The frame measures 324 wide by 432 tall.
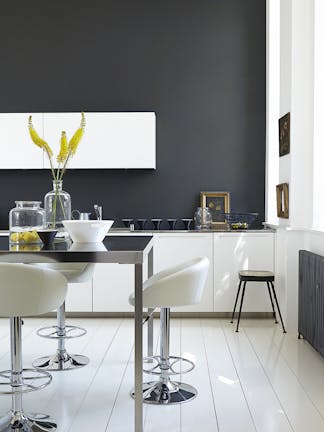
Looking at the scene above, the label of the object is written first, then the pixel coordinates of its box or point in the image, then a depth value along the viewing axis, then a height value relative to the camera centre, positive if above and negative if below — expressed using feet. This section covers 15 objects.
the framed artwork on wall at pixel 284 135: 16.30 +2.01
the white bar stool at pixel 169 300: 9.78 -1.68
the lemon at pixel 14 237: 10.22 -0.60
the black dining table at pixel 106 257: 8.57 -0.80
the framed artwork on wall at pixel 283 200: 16.49 +0.09
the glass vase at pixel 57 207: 11.35 -0.06
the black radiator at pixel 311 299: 12.91 -2.33
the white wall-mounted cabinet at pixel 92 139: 18.65 +2.12
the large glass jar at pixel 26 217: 10.87 -0.26
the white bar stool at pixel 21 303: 8.47 -1.51
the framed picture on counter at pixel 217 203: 19.88 +0.01
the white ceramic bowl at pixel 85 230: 10.23 -0.47
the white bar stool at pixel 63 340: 12.72 -3.14
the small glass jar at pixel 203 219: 19.26 -0.53
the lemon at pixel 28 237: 10.21 -0.60
